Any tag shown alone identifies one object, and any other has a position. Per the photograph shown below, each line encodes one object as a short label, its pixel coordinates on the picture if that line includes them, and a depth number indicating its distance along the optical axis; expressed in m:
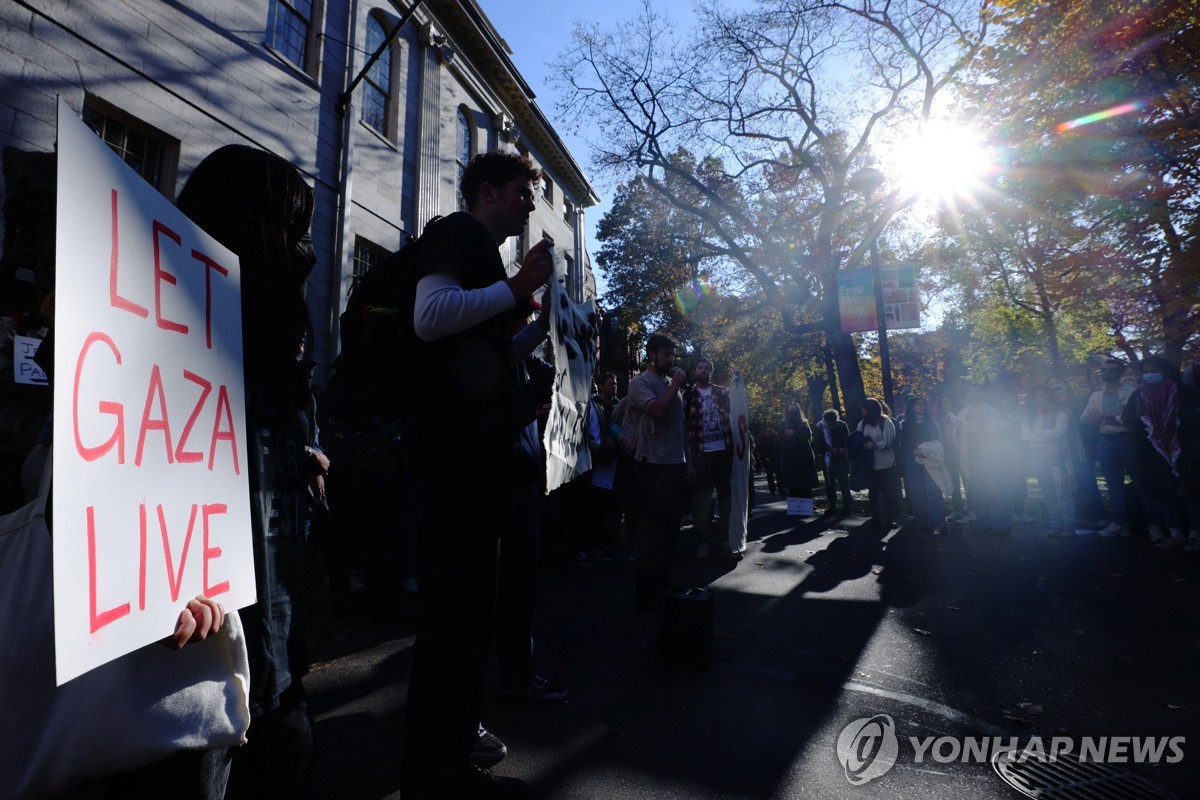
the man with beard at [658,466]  4.93
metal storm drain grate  2.34
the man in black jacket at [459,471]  1.80
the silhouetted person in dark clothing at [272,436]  1.35
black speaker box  3.64
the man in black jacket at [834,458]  11.44
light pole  15.53
